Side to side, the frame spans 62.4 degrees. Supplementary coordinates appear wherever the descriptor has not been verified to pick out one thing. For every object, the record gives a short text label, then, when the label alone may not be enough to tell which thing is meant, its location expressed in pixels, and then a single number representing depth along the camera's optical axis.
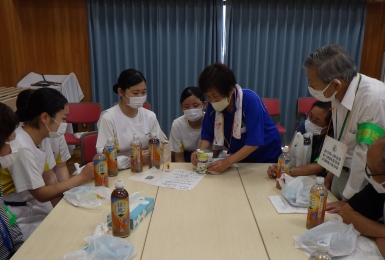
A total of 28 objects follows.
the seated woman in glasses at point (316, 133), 1.92
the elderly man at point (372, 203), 1.16
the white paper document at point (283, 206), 1.53
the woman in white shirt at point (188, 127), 2.45
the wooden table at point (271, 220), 1.23
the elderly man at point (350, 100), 1.43
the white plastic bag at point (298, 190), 1.57
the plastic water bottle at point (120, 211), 1.23
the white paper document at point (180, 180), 1.80
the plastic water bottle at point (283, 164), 1.83
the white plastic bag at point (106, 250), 1.13
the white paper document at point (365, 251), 1.17
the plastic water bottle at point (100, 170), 1.70
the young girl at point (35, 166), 1.60
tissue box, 1.35
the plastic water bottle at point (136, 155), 1.96
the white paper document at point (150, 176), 1.87
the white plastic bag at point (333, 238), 1.19
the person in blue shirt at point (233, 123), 1.92
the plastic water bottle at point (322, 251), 1.00
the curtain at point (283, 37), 4.32
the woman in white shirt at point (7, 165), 1.37
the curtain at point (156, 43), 4.26
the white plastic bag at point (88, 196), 1.57
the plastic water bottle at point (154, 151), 2.02
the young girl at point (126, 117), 2.19
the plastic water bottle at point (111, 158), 1.86
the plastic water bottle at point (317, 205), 1.33
